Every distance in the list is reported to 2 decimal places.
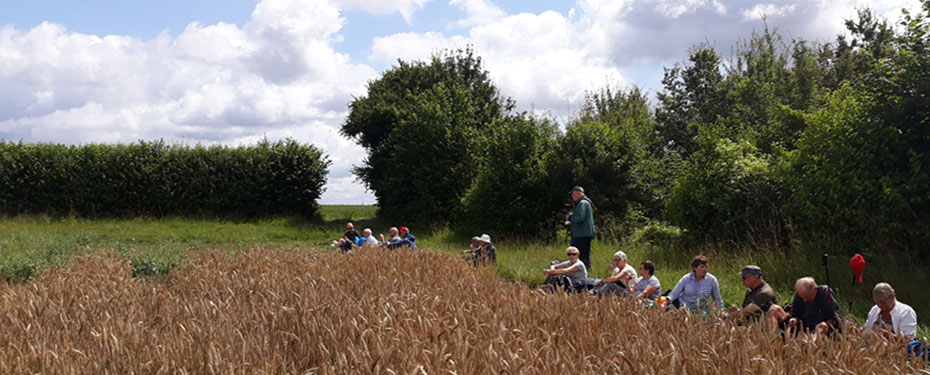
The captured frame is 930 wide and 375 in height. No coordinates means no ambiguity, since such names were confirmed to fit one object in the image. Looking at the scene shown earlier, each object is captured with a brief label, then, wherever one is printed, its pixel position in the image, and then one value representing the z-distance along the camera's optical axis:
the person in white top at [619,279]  9.91
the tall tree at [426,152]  28.11
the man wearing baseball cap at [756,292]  7.94
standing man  13.62
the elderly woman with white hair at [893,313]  6.68
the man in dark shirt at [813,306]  7.26
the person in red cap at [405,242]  15.91
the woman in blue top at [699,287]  8.68
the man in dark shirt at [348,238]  16.75
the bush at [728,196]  14.20
